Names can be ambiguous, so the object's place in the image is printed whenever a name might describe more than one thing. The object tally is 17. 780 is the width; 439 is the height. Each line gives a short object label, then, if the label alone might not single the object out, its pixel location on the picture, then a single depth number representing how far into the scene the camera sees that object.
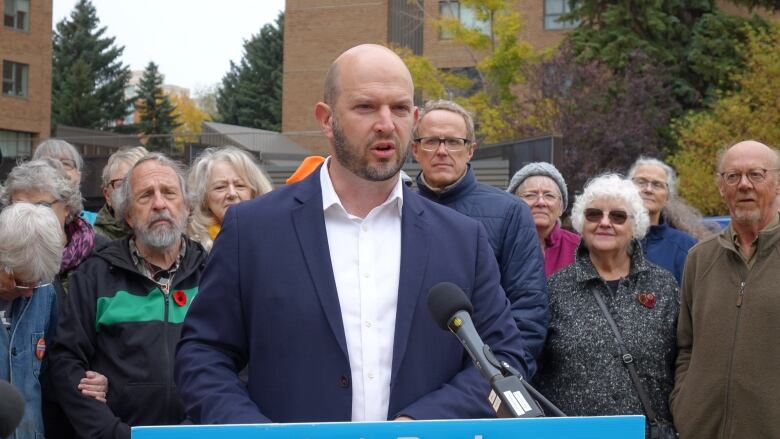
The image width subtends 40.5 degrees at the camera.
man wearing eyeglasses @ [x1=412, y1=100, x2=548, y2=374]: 5.66
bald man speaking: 3.43
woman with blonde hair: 6.57
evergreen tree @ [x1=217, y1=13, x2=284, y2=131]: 66.94
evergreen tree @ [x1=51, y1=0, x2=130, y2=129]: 62.22
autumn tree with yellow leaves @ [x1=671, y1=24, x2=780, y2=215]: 28.53
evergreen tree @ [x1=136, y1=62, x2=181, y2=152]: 66.19
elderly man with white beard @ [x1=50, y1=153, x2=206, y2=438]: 5.27
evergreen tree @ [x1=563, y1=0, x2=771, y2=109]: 33.22
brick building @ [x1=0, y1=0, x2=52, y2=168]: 49.84
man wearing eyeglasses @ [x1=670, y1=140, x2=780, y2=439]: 5.43
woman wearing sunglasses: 5.74
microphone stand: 2.78
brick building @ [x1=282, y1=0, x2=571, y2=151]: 47.44
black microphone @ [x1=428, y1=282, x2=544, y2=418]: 2.75
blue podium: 2.79
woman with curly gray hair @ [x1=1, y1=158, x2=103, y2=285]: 6.21
